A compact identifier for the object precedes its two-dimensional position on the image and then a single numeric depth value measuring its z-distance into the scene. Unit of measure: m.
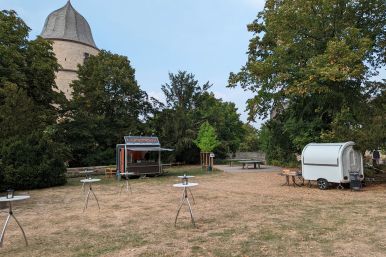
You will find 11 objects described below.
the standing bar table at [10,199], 6.83
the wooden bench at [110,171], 25.54
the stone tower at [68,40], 40.78
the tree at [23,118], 17.56
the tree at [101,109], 32.00
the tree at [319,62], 17.70
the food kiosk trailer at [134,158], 23.27
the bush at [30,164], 17.28
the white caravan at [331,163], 15.03
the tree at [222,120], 42.66
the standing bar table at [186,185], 8.35
